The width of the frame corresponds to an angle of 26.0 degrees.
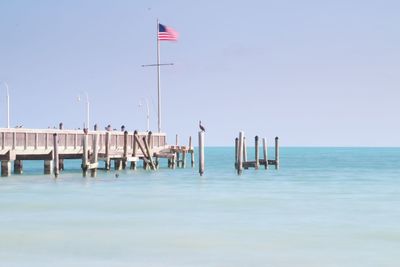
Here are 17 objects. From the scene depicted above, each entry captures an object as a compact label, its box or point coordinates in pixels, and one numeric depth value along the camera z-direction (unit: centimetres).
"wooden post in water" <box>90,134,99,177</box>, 5644
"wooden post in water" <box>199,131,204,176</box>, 5894
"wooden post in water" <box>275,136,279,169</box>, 7314
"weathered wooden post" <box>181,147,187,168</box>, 7894
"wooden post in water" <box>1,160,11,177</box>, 5830
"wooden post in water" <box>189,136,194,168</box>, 8019
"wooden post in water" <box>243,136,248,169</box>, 6571
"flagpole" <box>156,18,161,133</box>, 7819
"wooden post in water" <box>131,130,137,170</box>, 6678
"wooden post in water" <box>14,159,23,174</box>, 6781
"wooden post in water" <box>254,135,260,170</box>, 6981
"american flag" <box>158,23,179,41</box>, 6894
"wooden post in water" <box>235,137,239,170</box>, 6579
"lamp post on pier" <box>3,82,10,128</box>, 5962
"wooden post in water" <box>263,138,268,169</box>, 7066
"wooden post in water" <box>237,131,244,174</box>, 6191
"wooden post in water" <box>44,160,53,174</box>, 6358
